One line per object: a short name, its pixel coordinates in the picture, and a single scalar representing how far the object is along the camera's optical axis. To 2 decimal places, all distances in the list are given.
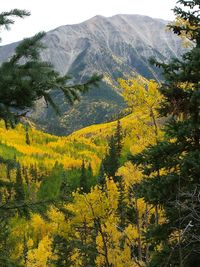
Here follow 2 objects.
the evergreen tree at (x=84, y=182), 79.18
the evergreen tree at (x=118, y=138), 93.56
